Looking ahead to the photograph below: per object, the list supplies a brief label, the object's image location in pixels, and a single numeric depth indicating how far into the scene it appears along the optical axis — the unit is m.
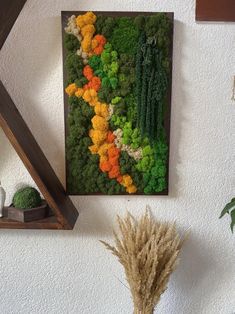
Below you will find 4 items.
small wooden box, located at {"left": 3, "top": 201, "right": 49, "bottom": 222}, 0.98
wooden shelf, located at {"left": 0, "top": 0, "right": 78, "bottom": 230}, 0.93
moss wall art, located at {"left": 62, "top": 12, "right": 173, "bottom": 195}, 1.00
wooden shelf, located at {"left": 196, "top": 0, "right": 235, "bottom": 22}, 1.01
